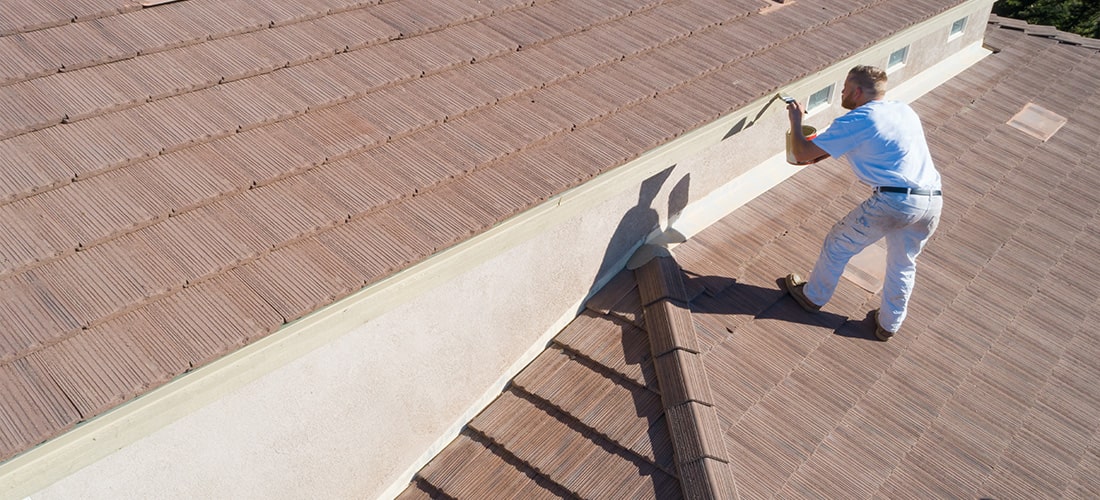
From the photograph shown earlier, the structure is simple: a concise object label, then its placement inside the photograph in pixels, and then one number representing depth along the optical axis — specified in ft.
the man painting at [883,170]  17.48
